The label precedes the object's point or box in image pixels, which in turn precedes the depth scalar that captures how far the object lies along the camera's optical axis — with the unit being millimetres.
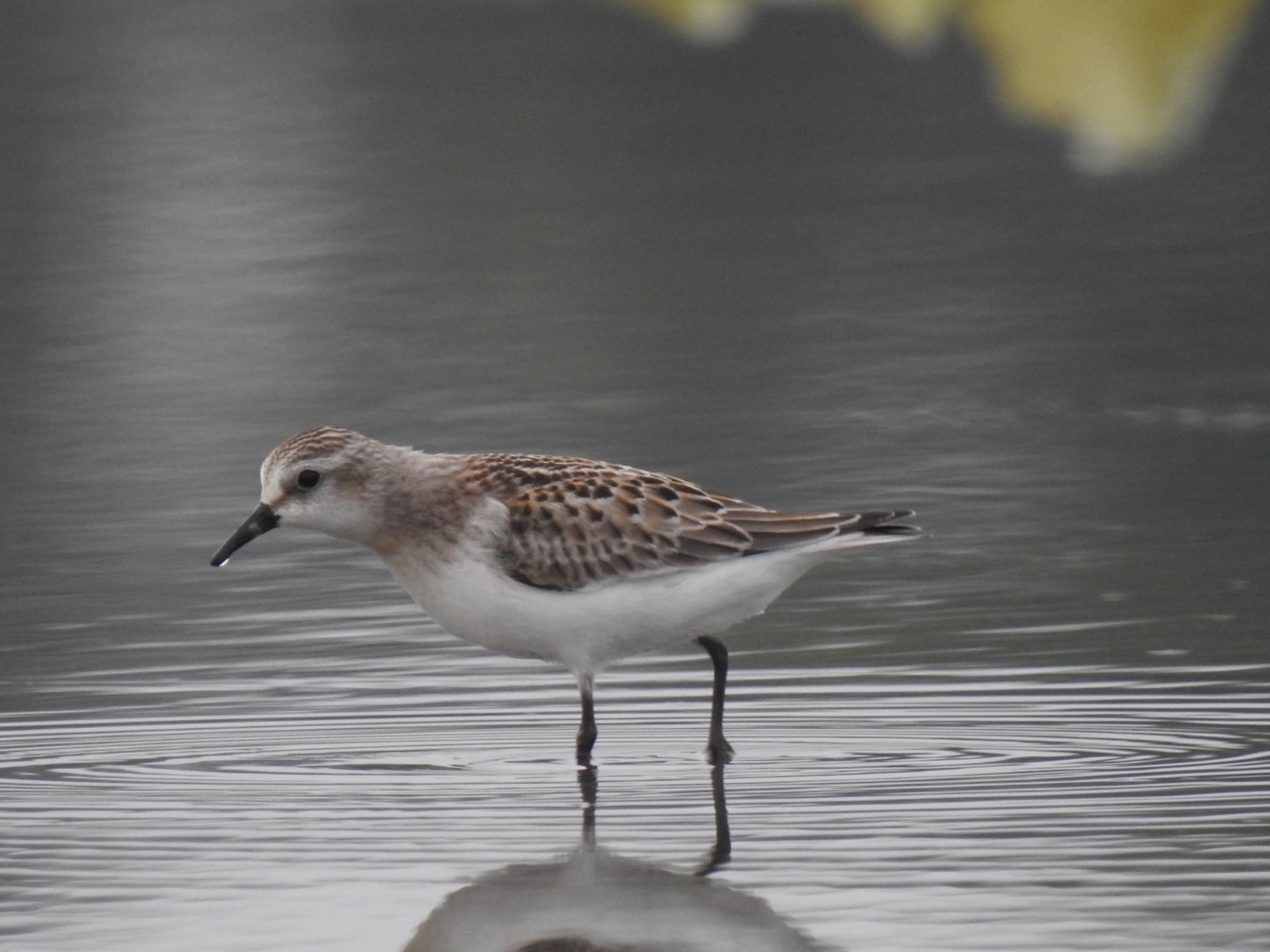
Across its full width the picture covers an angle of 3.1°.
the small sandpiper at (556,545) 4898
